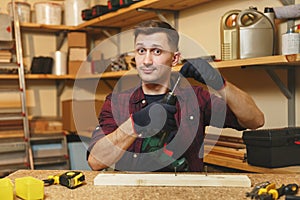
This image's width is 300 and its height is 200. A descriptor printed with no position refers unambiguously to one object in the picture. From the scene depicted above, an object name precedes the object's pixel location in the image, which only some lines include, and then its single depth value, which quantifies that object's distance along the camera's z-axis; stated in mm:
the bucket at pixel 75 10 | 3615
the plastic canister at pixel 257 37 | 1861
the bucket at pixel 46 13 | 3594
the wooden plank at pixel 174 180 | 1122
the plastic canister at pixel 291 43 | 1710
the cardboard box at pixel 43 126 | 3575
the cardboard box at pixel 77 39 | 3617
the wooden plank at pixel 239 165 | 1754
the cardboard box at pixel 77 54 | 3613
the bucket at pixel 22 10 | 3525
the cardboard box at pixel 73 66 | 3625
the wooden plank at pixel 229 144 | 2098
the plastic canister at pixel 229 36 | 1975
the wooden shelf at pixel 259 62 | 1640
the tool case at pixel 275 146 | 1729
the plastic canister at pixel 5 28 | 3258
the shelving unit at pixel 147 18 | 1831
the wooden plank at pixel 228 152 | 1984
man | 1280
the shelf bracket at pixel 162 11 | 2660
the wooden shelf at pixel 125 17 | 2555
